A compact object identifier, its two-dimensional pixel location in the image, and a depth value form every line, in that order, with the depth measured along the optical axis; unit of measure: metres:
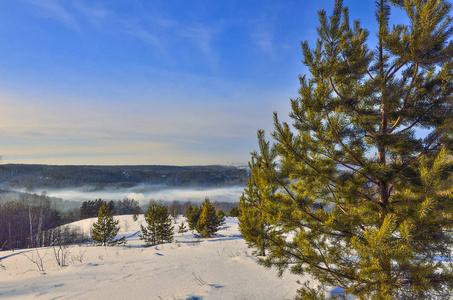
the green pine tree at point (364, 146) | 2.30
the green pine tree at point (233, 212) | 46.58
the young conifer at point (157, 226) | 22.59
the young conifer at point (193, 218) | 30.44
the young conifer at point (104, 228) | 22.62
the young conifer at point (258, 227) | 3.15
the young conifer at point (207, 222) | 23.09
